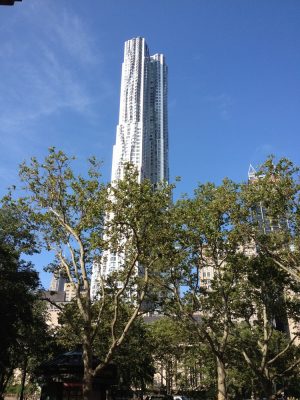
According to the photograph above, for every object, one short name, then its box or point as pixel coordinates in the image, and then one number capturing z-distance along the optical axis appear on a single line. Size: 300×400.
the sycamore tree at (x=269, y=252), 21.98
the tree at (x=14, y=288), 24.45
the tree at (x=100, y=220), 19.16
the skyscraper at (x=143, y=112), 151.50
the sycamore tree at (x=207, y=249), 23.25
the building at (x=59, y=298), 125.25
